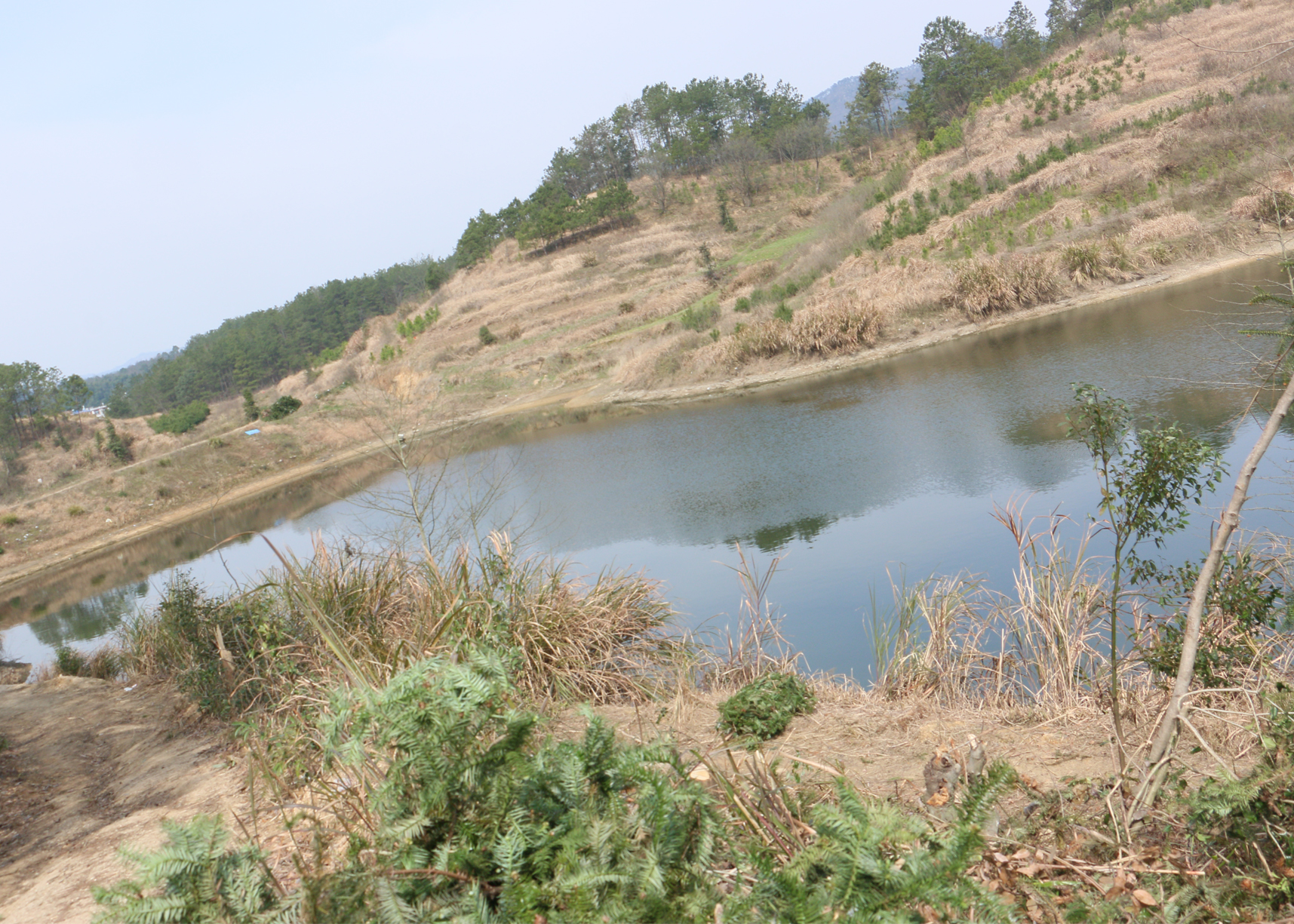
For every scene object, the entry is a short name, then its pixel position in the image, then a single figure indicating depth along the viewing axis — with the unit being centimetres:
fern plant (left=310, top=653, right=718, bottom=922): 222
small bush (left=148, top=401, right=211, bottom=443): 5197
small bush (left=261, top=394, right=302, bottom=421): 4006
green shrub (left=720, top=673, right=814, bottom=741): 554
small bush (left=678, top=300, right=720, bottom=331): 3048
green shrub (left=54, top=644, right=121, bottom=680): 1188
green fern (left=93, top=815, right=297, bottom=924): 220
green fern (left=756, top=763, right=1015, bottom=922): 204
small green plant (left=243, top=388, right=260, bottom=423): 4144
